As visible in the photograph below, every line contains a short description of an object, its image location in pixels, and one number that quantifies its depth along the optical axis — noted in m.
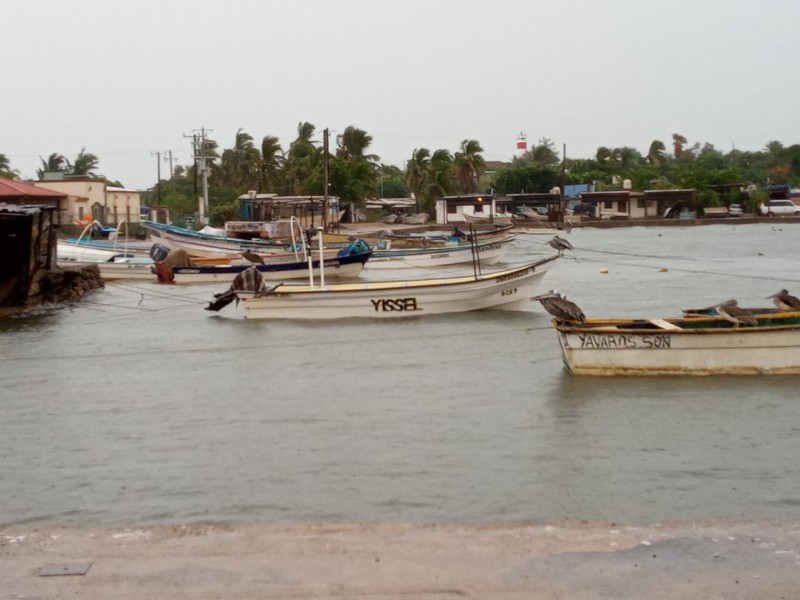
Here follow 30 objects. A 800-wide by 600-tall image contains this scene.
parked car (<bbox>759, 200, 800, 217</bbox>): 78.88
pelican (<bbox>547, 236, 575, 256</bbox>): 24.81
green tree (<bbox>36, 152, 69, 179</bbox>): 72.75
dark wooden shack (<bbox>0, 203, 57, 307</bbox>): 24.41
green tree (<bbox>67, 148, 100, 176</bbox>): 73.19
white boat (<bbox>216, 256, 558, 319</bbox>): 22.64
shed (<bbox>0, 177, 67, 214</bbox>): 35.00
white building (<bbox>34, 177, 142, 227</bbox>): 51.50
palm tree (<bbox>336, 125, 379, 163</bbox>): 70.69
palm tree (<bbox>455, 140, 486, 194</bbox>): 81.06
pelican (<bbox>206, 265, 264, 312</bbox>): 23.83
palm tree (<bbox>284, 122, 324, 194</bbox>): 66.62
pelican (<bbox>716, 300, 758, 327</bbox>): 14.58
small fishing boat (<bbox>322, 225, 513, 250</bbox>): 42.05
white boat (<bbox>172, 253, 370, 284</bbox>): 31.75
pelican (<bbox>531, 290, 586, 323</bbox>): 14.95
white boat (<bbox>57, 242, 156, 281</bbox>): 35.00
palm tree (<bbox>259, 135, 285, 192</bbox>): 70.50
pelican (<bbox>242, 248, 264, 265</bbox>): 29.96
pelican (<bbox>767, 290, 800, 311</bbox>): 15.40
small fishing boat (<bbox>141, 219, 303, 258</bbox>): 39.56
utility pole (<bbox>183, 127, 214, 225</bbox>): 59.53
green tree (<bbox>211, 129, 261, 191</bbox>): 71.12
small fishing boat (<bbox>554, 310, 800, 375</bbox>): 14.59
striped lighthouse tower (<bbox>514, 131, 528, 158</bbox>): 128.25
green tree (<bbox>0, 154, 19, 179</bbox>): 72.97
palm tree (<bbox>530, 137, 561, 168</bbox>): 105.94
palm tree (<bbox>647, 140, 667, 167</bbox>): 112.19
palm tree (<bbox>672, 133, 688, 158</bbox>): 127.81
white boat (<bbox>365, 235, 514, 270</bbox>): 38.84
